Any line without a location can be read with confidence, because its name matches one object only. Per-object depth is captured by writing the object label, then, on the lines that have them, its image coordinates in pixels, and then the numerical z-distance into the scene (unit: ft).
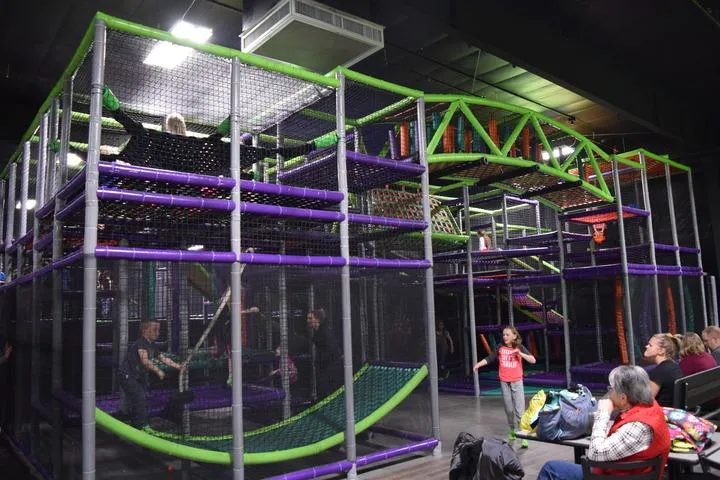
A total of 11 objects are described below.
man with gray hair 10.85
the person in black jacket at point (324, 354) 17.97
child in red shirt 22.29
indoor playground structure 15.01
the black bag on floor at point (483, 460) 11.83
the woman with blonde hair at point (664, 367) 16.39
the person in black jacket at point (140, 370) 15.26
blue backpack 13.46
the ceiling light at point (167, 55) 15.24
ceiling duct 21.77
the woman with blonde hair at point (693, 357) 18.29
